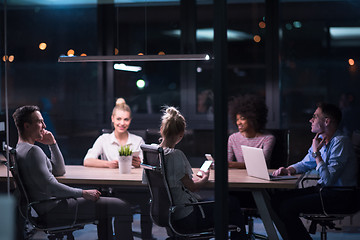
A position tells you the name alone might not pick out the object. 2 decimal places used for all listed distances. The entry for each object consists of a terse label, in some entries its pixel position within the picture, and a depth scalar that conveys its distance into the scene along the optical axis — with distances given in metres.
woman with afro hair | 4.97
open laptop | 4.31
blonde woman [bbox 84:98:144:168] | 5.04
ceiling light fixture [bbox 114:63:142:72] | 6.06
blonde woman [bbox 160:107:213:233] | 4.02
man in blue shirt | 4.57
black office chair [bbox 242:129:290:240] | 5.00
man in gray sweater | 4.25
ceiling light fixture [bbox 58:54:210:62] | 5.12
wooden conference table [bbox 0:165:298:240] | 4.22
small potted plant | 4.60
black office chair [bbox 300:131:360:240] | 4.59
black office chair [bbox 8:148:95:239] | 4.21
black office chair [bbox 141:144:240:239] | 3.98
